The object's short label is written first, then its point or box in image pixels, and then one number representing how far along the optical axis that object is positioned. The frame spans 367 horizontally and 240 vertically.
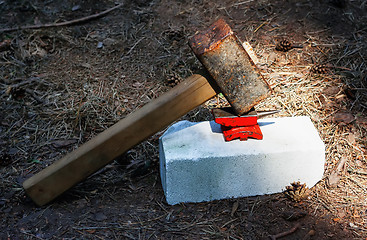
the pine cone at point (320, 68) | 3.33
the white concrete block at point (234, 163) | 2.43
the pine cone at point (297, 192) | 2.48
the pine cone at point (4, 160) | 2.85
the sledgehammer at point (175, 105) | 2.14
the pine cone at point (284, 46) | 3.55
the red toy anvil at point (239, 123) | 2.42
